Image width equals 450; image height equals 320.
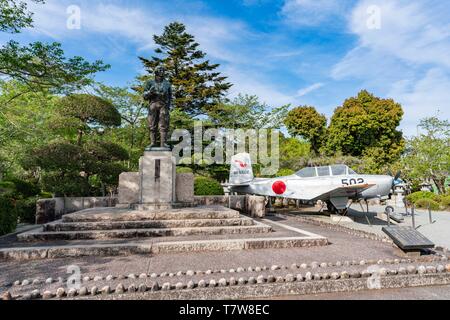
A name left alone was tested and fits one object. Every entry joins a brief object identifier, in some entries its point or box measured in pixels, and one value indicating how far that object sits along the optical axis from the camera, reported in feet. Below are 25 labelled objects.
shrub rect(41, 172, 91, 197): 39.70
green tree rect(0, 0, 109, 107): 31.04
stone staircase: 21.77
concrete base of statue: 29.58
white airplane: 40.88
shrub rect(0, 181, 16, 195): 36.57
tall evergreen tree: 78.79
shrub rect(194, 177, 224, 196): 46.62
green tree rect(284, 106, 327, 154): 103.14
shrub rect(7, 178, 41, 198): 43.89
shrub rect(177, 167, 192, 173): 52.33
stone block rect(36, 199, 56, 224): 33.14
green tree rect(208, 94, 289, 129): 74.95
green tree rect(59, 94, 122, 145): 43.55
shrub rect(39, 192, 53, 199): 47.03
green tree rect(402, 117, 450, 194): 76.64
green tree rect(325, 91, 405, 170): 95.76
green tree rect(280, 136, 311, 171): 81.97
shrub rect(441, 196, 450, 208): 58.25
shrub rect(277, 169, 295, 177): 73.59
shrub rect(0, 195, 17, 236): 25.54
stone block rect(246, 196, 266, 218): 39.34
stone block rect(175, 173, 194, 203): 33.01
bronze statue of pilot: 32.27
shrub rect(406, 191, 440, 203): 65.47
